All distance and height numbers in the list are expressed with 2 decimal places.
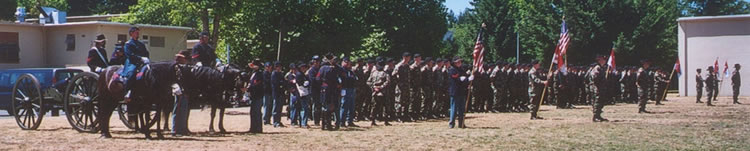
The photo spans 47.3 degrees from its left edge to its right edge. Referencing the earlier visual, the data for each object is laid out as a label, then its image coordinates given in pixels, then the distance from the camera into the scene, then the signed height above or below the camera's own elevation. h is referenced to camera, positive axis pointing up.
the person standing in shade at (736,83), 34.24 +0.41
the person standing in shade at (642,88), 24.67 +0.14
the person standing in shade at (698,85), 34.78 +0.33
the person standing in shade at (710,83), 32.19 +0.38
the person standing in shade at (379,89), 19.22 +0.09
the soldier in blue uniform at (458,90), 17.42 +0.06
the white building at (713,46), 44.19 +2.48
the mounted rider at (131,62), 13.57 +0.49
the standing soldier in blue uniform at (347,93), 17.61 -0.01
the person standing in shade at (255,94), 16.11 -0.03
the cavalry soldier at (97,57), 15.17 +0.63
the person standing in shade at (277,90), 18.25 +0.06
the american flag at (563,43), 20.94 +1.23
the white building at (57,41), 43.88 +2.74
